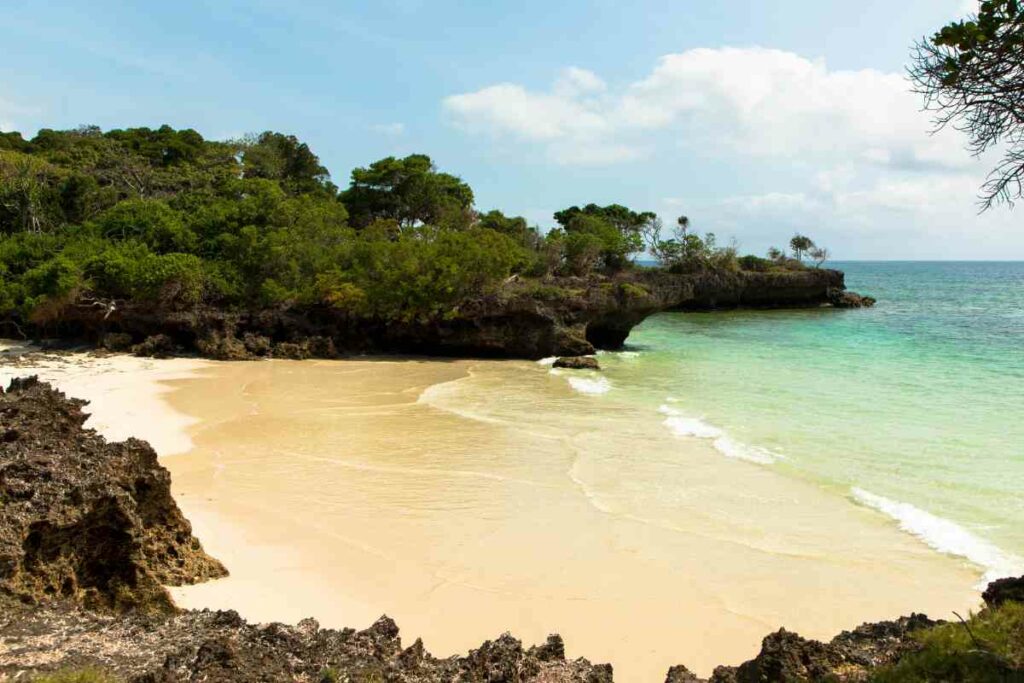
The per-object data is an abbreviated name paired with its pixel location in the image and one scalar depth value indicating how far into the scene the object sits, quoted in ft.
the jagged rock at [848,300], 198.59
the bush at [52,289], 81.30
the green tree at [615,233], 117.39
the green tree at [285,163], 161.07
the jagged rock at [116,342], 82.94
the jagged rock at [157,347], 82.38
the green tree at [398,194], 150.51
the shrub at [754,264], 196.03
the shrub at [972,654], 13.08
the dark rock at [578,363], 82.89
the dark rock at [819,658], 14.55
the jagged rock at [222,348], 83.15
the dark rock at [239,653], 13.74
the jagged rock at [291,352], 85.51
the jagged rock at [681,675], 15.02
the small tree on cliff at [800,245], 205.57
